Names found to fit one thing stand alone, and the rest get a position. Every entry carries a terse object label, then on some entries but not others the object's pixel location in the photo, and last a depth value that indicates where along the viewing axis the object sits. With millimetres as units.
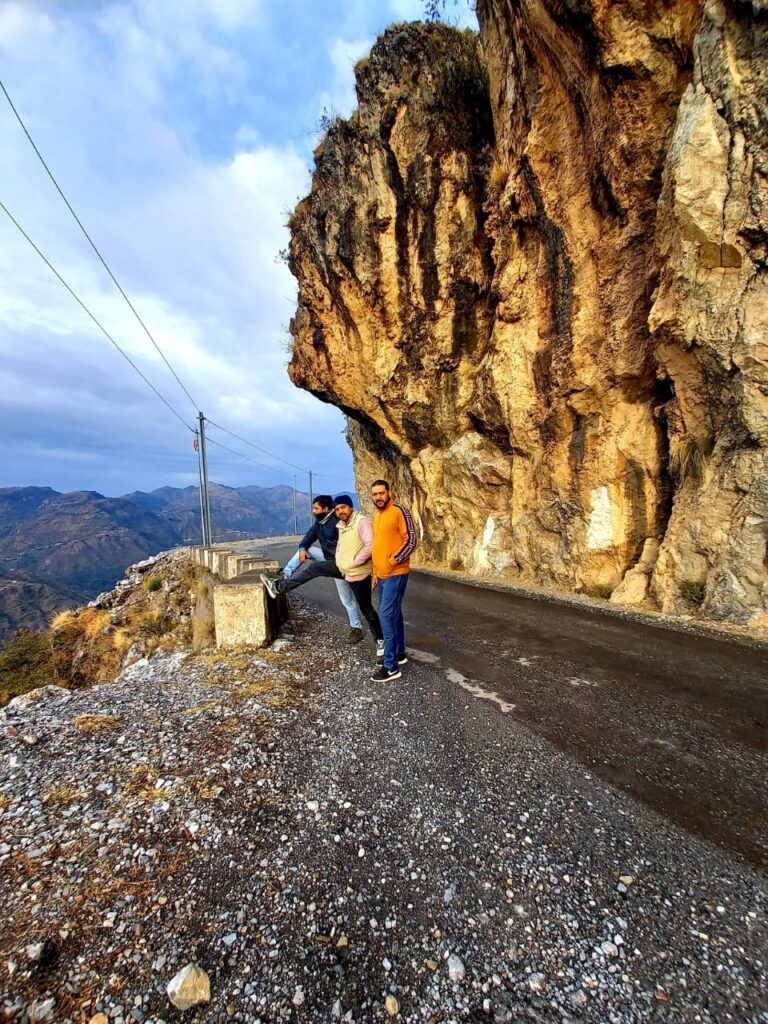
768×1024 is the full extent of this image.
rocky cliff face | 8062
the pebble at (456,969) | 1912
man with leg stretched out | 5875
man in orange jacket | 5246
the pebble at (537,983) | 1863
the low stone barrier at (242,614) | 6520
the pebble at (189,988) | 1780
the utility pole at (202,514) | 19605
